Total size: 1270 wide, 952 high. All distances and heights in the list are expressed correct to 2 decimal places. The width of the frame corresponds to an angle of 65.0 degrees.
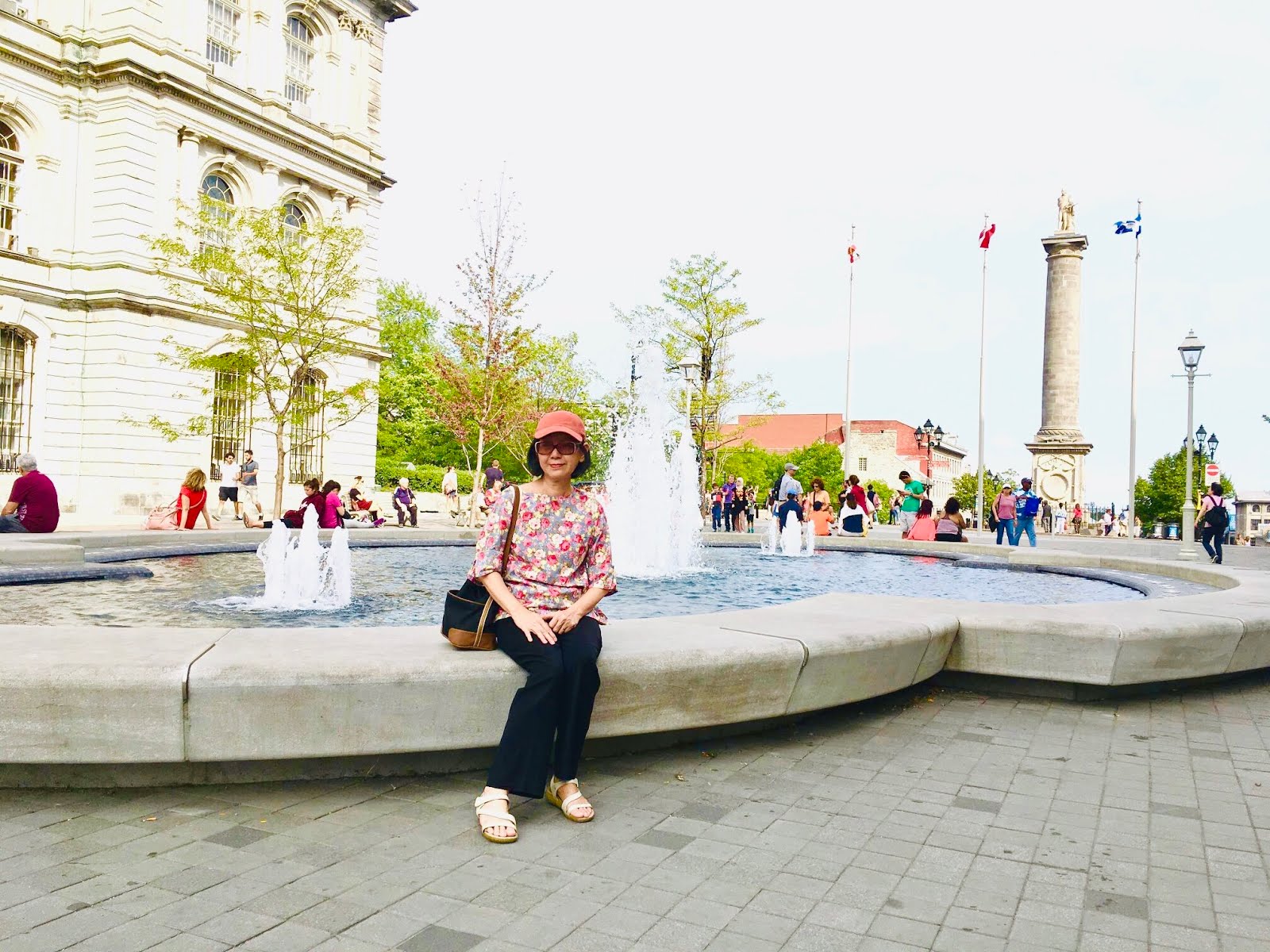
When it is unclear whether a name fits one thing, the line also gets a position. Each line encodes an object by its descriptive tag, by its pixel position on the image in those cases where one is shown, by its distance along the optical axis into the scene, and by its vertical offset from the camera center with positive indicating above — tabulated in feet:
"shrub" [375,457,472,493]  159.22 +1.79
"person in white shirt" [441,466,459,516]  103.14 +0.16
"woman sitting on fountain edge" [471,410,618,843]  12.92 -1.73
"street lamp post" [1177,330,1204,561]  68.18 +8.60
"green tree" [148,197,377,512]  76.64 +14.94
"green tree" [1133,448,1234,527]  231.50 +6.19
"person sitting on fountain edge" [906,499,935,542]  63.38 -1.16
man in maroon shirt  39.91 -1.32
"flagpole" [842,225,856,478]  136.77 +30.11
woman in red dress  58.34 -1.22
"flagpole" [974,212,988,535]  135.54 +26.66
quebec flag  136.56 +39.79
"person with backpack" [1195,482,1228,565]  67.39 +0.24
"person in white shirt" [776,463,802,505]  63.41 +0.96
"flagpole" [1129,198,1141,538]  136.05 +17.13
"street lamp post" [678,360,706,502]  93.99 +5.63
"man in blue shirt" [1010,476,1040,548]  77.66 +0.10
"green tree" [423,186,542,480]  98.63 +14.38
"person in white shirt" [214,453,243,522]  81.05 -0.40
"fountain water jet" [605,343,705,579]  46.73 -0.10
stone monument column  147.54 +21.97
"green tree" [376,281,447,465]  172.45 +17.81
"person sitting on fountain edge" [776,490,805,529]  58.23 -0.37
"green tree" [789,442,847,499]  292.92 +11.36
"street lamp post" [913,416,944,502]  159.22 +12.27
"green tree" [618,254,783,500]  124.06 +20.76
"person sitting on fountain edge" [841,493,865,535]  73.41 -1.06
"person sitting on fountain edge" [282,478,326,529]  48.01 -1.14
